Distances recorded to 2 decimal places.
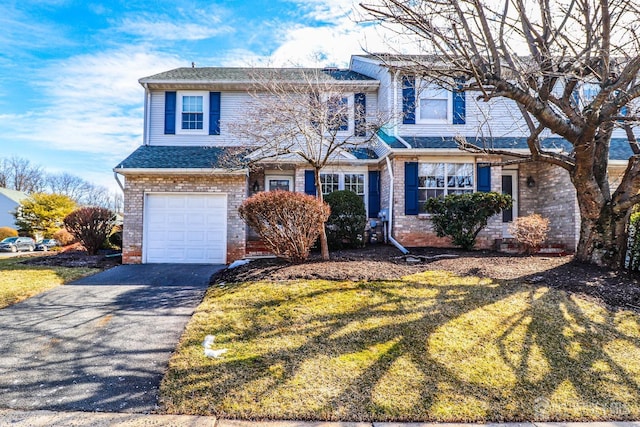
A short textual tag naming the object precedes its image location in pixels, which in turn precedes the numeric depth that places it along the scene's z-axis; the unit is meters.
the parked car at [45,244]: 22.89
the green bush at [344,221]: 10.43
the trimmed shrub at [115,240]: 13.94
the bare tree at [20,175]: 46.44
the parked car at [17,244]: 22.27
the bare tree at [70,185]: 50.97
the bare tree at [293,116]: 8.06
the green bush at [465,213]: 9.67
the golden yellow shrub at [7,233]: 25.17
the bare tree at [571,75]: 5.83
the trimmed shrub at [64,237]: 16.20
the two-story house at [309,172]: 10.78
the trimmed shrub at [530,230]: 9.14
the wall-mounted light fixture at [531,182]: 12.33
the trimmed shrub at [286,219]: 7.56
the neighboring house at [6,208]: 32.72
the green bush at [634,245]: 6.62
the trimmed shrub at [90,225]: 12.04
